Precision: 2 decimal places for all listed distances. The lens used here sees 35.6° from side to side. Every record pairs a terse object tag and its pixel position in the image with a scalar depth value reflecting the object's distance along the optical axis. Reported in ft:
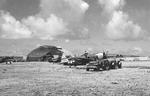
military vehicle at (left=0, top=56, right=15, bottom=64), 244.09
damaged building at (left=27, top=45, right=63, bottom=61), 317.18
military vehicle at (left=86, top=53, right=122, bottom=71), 110.83
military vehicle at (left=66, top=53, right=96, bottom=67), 156.66
